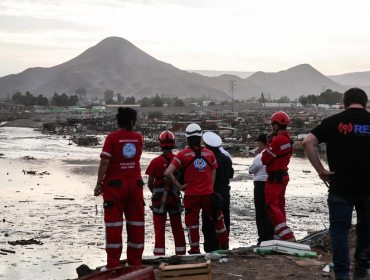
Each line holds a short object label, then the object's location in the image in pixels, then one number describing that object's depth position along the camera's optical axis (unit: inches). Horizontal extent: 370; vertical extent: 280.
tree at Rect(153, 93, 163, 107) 6136.8
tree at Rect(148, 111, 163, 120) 3891.7
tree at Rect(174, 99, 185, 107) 6685.5
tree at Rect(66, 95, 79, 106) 7765.8
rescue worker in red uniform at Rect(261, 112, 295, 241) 348.2
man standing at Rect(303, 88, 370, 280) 240.5
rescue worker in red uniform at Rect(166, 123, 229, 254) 328.2
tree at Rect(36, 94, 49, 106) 7263.8
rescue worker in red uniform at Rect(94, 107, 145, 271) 281.9
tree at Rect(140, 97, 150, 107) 6423.7
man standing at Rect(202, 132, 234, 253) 365.7
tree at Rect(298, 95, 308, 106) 6606.8
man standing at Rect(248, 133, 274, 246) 390.3
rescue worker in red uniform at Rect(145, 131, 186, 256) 337.7
